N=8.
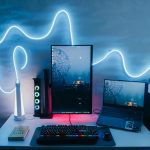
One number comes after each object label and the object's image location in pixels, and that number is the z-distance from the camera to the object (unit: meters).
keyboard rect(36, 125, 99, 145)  1.81
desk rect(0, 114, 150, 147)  1.83
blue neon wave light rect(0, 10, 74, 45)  2.29
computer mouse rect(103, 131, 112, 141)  1.86
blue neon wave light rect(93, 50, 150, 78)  2.36
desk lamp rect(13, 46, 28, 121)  2.24
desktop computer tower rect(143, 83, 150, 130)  2.11
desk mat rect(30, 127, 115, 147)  1.80
